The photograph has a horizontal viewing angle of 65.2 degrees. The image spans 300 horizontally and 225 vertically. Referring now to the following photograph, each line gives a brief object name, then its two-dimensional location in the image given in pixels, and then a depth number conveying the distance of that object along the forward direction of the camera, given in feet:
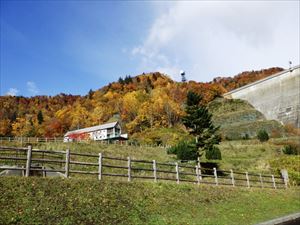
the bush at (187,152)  100.79
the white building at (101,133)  198.89
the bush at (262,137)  162.97
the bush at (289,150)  127.70
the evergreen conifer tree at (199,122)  100.30
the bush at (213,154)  111.87
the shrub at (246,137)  179.03
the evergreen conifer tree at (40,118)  270.07
